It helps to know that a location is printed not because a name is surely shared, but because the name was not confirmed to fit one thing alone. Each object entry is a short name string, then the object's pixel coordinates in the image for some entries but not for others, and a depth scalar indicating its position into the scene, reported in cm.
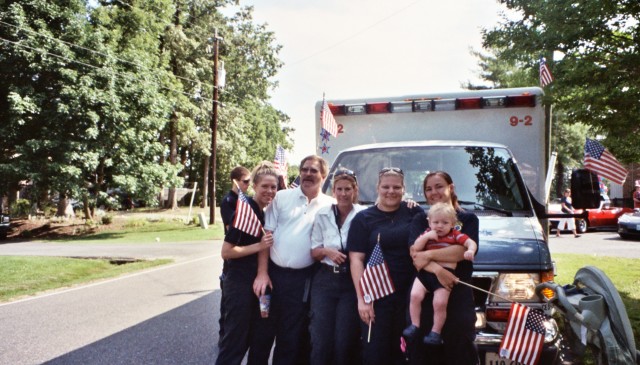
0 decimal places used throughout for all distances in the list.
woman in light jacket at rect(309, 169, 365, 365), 369
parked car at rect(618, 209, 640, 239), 1914
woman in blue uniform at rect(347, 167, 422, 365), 354
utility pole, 2719
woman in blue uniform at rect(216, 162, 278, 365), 411
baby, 326
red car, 2316
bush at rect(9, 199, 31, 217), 2902
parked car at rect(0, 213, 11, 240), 2285
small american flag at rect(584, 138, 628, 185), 912
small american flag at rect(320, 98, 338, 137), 661
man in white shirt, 405
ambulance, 377
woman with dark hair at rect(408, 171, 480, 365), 326
